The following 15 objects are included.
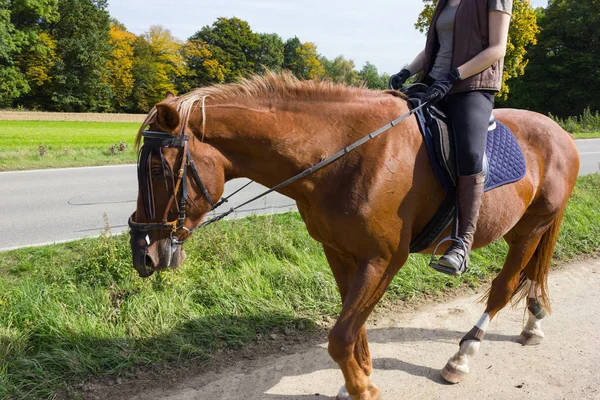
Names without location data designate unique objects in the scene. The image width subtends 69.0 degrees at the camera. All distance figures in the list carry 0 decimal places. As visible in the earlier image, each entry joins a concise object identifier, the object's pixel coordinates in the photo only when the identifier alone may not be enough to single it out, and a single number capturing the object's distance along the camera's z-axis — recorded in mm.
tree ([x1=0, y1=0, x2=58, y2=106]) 44969
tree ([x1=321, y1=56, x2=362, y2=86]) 76875
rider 2838
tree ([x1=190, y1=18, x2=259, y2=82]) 49250
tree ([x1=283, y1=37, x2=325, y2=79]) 60875
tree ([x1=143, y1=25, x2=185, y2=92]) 57281
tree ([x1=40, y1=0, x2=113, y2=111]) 51938
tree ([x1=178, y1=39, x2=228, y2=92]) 46719
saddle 2863
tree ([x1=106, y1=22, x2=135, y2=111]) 56812
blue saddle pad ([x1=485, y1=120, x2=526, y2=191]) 3135
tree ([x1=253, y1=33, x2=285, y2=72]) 57219
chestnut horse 2410
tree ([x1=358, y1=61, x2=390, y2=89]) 98800
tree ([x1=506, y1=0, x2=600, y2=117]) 42781
